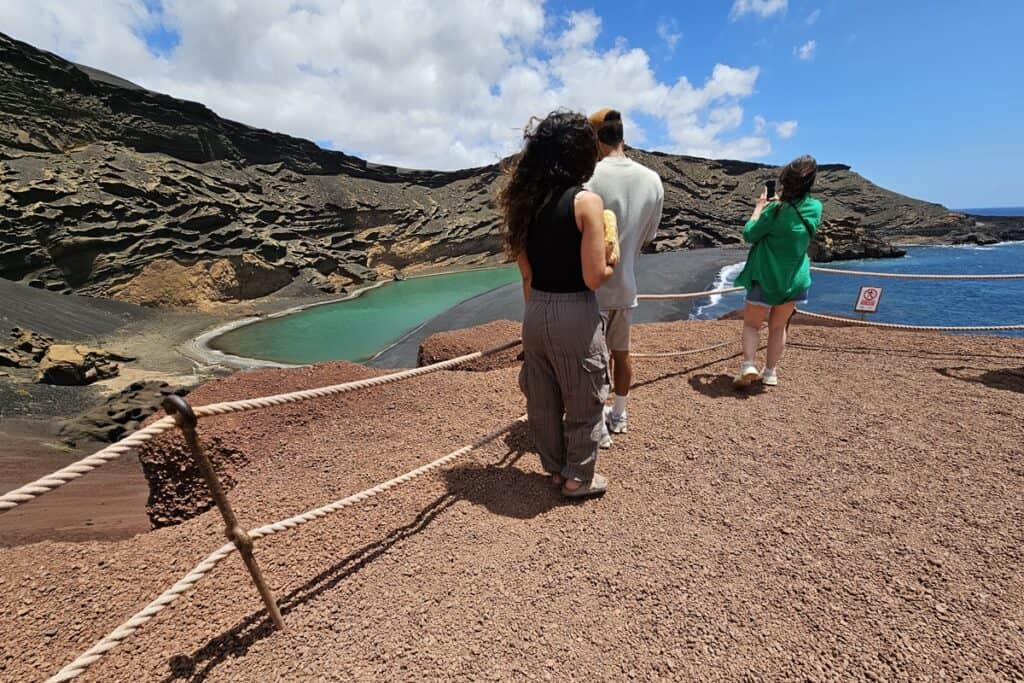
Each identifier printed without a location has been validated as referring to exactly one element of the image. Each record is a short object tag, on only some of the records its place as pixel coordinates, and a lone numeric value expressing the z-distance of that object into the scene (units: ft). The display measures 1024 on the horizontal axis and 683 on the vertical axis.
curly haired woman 6.27
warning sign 17.42
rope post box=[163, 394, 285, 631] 4.50
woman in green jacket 10.75
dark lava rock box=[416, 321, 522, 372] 15.37
